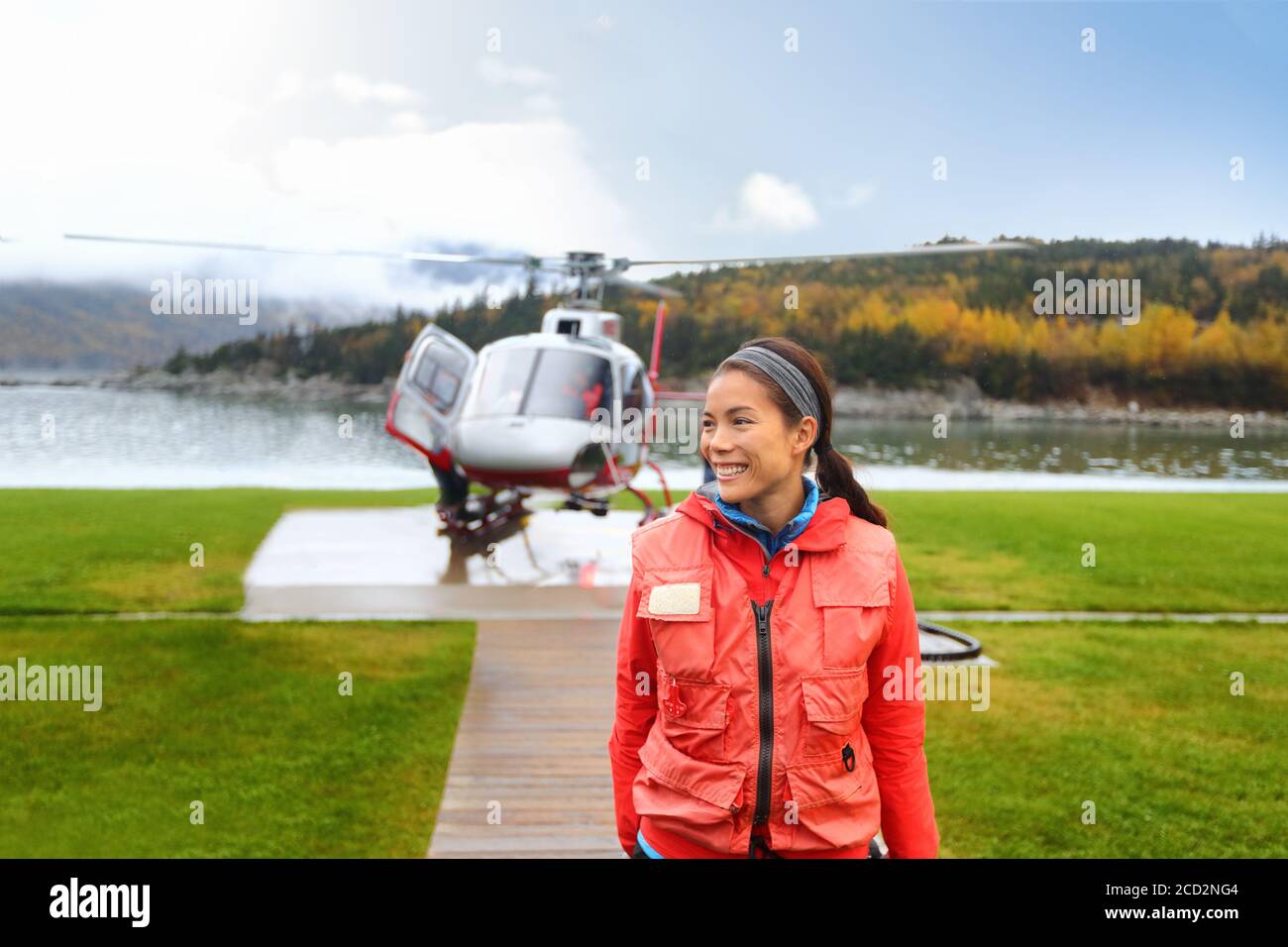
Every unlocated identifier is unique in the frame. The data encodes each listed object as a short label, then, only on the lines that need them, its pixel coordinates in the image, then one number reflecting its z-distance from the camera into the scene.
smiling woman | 1.62
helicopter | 9.36
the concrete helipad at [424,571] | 8.19
